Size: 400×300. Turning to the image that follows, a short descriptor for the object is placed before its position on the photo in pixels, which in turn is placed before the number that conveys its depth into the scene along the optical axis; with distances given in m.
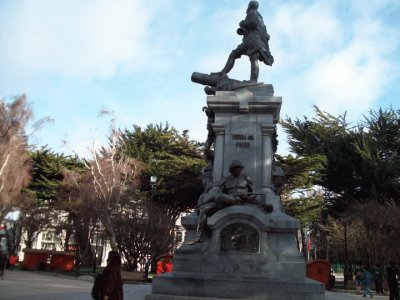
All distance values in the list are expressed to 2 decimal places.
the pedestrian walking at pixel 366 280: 19.67
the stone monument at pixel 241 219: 9.16
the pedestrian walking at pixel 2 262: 21.96
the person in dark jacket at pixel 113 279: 6.75
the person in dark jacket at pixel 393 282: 15.07
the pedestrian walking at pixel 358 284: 22.62
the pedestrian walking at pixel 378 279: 23.06
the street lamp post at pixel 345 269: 25.70
